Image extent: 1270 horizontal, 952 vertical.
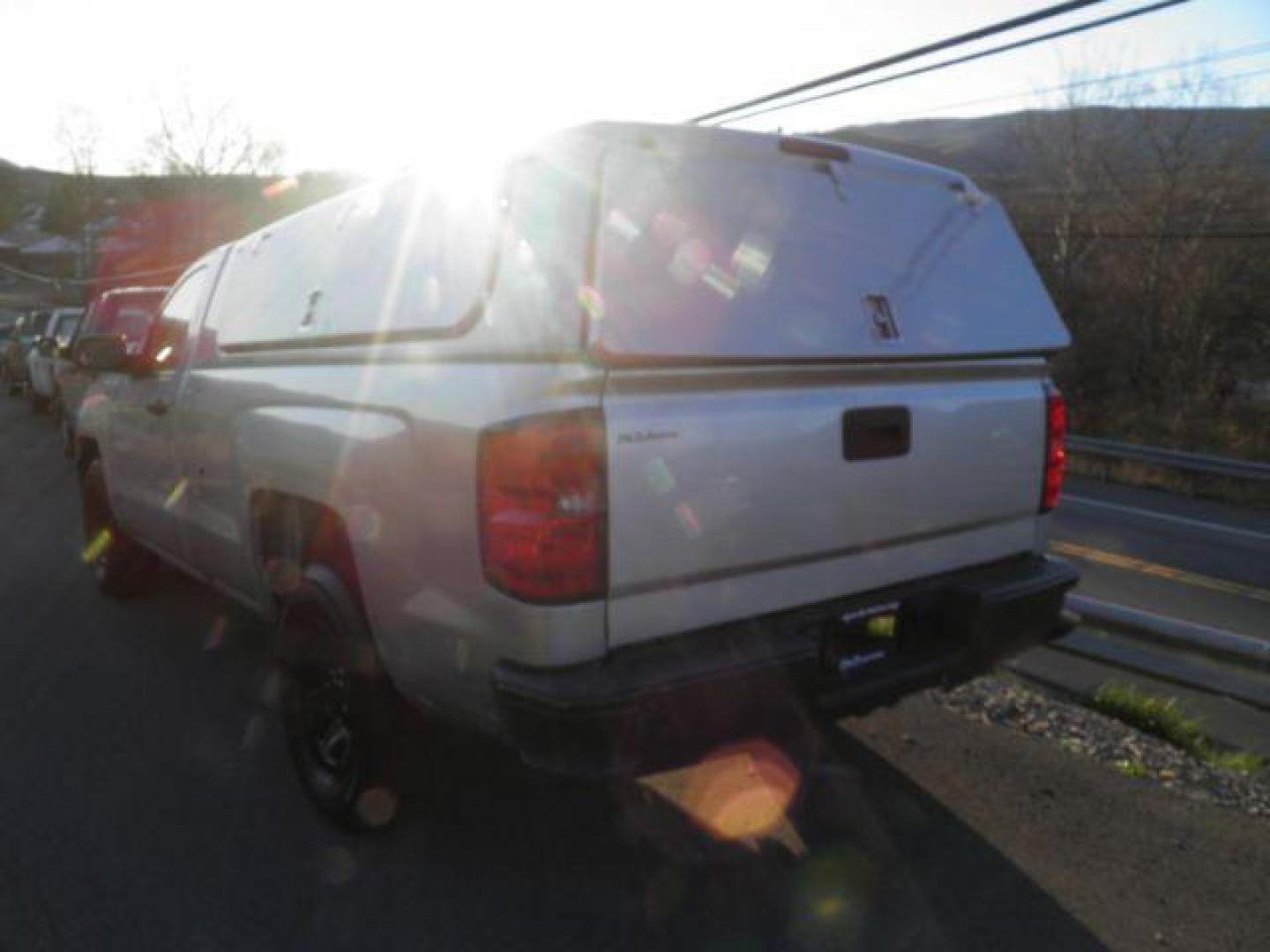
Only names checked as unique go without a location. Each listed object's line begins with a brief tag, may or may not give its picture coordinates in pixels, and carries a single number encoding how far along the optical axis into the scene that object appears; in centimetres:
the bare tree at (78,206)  8588
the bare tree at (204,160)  5234
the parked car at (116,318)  1144
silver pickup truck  263
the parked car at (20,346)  2395
